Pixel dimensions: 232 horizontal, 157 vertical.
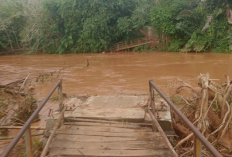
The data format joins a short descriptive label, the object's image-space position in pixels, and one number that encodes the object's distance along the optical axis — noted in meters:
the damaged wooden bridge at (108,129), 3.15
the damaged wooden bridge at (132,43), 25.88
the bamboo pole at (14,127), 4.97
